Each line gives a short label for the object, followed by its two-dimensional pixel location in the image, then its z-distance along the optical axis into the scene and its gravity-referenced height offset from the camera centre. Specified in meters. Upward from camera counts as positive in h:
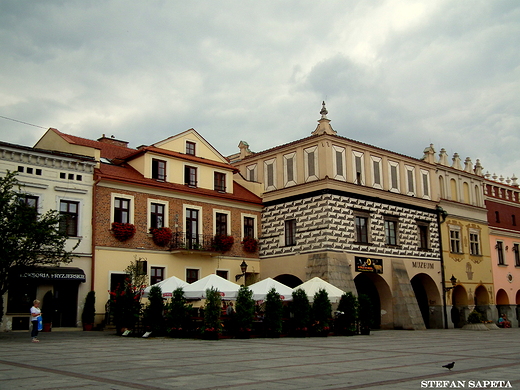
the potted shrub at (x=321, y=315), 24.44 -0.97
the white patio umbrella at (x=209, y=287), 23.41 +0.27
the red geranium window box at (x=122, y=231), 28.27 +3.24
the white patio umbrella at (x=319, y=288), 25.64 +0.15
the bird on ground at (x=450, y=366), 11.17 -1.48
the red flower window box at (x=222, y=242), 32.38 +2.94
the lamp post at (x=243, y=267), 31.32 +1.47
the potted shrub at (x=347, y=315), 25.47 -1.04
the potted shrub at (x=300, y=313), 24.30 -0.86
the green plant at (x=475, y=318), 34.94 -1.77
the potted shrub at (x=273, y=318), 23.42 -1.00
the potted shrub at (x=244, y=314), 22.39 -0.78
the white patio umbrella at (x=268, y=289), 24.25 +0.18
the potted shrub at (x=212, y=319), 21.44 -0.91
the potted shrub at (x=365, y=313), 26.00 -1.00
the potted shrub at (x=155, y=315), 22.25 -0.74
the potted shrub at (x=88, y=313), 26.27 -0.71
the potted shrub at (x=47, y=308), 25.44 -0.43
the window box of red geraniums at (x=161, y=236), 29.89 +3.13
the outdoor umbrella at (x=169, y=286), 23.62 +0.40
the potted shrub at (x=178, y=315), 21.95 -0.76
